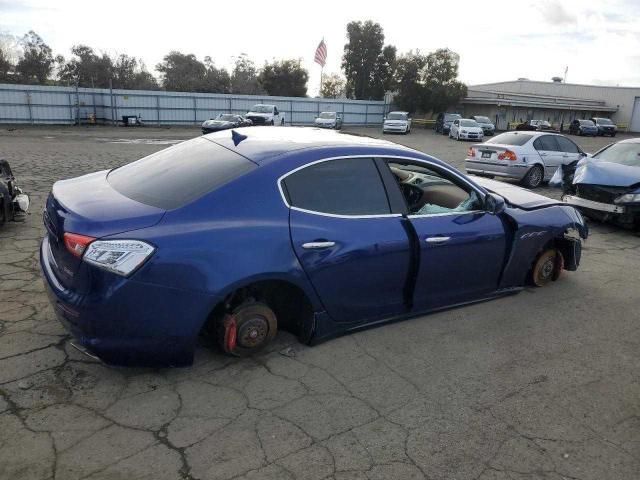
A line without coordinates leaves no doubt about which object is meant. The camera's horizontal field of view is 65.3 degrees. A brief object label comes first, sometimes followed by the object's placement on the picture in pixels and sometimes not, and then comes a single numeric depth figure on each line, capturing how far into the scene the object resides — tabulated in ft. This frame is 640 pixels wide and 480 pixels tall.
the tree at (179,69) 189.88
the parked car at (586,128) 146.51
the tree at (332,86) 240.73
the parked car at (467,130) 105.60
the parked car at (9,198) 19.58
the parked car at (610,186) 24.81
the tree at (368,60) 171.83
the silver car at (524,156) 39.96
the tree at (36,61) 160.76
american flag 130.96
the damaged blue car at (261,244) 9.50
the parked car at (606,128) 150.20
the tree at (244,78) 199.49
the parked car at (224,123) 87.81
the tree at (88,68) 167.22
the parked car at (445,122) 126.86
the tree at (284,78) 170.50
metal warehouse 172.55
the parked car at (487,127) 126.82
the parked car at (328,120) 109.50
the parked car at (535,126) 140.35
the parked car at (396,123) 115.44
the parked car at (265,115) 96.58
